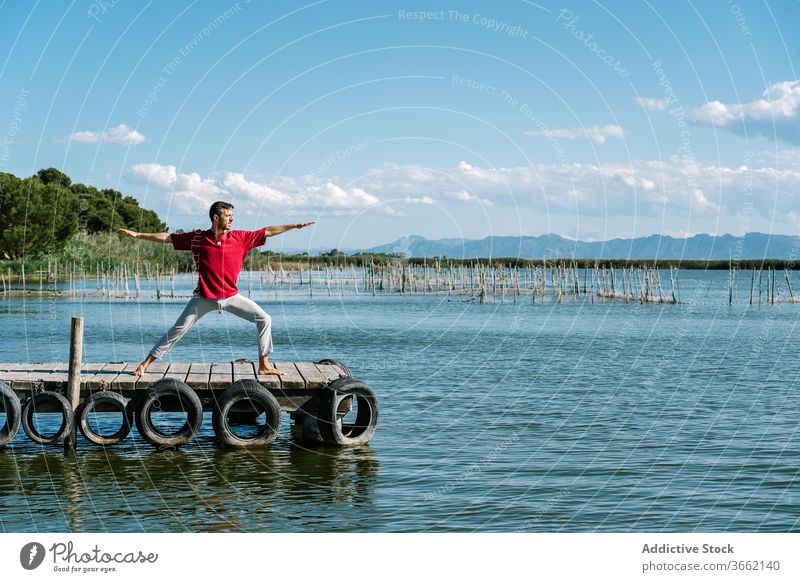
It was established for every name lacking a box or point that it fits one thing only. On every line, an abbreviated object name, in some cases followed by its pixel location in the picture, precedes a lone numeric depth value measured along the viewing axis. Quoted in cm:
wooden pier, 1482
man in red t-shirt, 1380
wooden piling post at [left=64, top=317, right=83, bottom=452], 1454
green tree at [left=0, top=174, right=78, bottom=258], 8194
